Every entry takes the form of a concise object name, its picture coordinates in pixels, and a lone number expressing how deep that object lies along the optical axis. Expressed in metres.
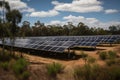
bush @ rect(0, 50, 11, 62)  9.72
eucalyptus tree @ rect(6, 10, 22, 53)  11.44
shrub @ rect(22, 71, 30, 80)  6.45
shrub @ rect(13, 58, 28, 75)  6.85
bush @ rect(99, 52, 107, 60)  10.47
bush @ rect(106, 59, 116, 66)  8.22
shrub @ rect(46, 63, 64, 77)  6.91
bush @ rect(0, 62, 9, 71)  7.46
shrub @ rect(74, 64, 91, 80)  6.45
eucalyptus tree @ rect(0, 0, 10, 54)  11.18
